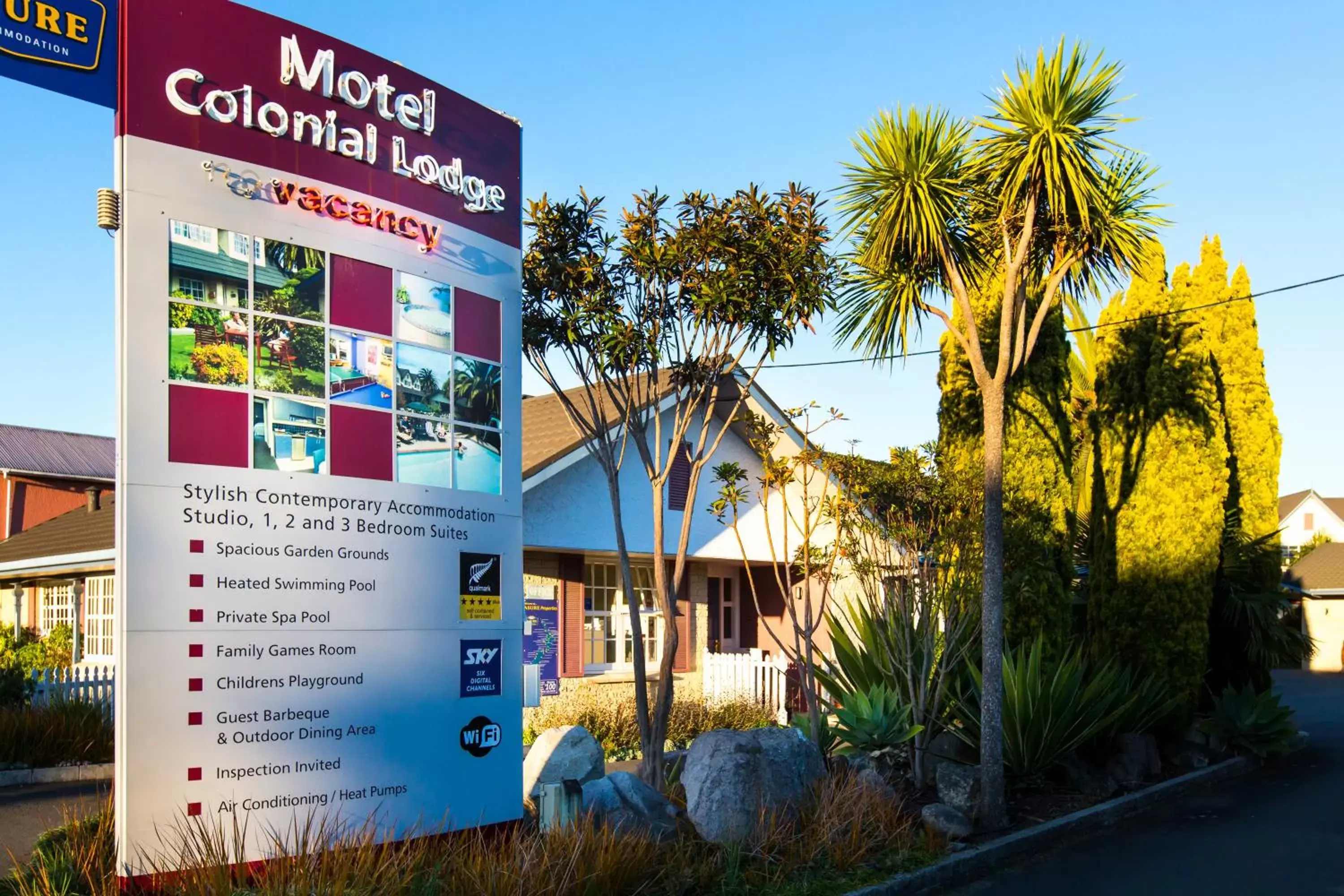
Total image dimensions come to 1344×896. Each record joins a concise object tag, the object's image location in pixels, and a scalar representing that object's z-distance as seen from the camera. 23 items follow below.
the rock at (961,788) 11.16
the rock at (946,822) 10.26
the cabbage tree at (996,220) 10.98
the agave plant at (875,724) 12.30
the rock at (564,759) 11.05
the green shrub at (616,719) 16.69
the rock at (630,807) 8.66
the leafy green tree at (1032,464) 15.27
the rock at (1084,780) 13.12
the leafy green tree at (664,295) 11.39
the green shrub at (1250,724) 16.55
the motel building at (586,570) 17.78
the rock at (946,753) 12.52
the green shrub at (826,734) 12.88
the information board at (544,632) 17.38
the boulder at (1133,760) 14.08
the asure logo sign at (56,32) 6.53
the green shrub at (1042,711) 12.70
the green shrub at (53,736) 13.17
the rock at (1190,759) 15.41
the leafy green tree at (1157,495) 15.85
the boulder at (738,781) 9.24
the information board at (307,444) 6.73
